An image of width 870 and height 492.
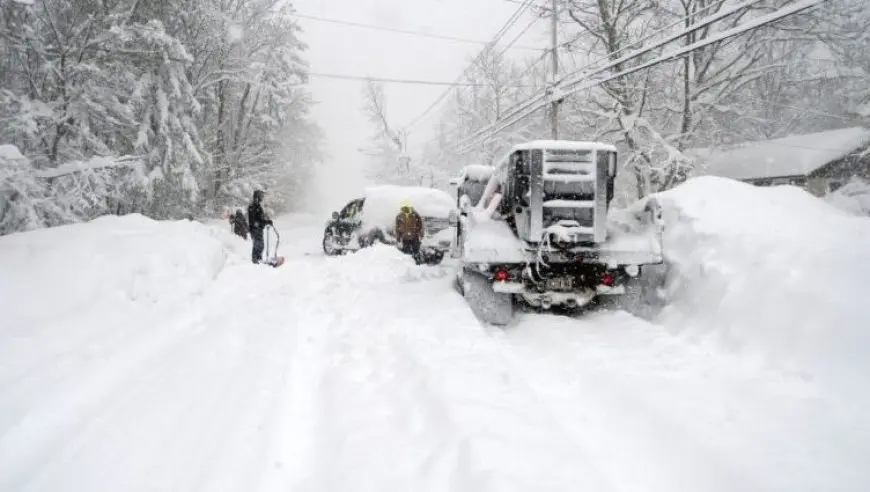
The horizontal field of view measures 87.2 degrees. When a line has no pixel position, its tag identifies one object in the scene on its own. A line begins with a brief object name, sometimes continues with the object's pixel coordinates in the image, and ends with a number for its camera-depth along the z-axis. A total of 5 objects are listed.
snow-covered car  12.44
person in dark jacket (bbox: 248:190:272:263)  10.70
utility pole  15.28
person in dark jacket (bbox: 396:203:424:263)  11.32
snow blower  10.80
